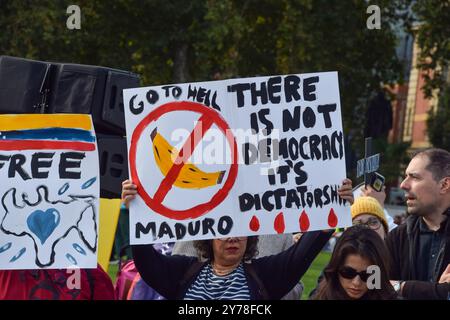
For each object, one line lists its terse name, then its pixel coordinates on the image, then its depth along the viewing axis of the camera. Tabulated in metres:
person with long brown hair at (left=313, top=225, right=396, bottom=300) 8.66
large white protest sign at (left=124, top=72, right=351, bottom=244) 9.07
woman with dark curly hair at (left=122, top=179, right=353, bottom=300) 8.80
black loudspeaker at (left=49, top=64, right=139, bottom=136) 12.04
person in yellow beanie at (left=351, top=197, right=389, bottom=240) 11.00
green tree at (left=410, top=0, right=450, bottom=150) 40.78
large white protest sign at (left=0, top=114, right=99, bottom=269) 9.12
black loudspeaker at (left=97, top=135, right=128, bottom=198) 10.97
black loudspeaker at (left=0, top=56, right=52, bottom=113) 11.91
